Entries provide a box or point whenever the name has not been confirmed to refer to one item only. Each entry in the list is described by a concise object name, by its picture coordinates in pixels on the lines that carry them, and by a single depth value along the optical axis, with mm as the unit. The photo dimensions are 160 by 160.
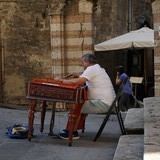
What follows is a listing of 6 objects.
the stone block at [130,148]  4867
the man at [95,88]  6938
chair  6859
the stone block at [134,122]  6379
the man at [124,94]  13492
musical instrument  6527
